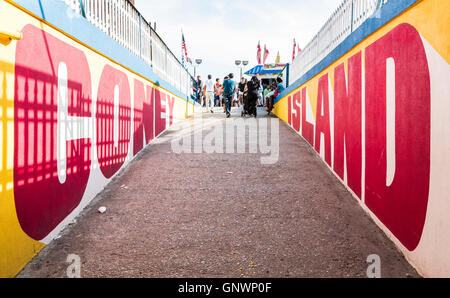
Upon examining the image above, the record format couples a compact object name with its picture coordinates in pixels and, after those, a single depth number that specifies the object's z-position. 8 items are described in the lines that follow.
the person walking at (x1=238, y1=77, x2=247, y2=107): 15.52
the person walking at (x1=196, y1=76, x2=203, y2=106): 25.05
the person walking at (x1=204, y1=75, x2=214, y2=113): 17.85
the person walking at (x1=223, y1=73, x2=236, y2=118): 14.43
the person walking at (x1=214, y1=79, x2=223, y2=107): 19.29
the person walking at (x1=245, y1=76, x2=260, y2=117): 14.85
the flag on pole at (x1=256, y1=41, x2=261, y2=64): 32.64
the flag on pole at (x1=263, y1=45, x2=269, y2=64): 31.68
